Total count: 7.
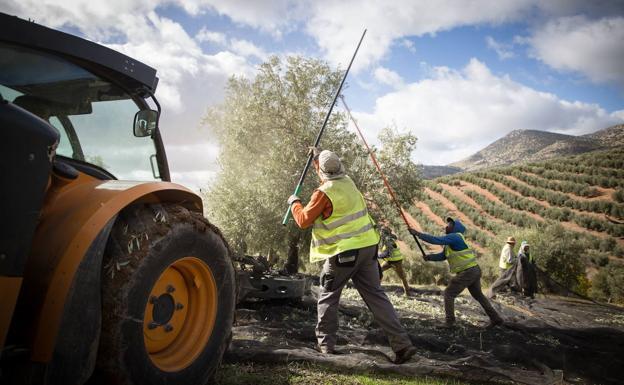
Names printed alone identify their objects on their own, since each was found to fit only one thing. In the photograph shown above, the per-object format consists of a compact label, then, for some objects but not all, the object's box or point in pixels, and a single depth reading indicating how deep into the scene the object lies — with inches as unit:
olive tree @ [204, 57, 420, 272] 509.7
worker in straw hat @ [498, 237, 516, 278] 510.3
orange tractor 62.4
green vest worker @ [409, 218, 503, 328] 283.6
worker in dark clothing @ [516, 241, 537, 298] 498.0
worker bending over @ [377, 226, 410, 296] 407.2
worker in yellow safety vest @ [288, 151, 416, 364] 161.5
